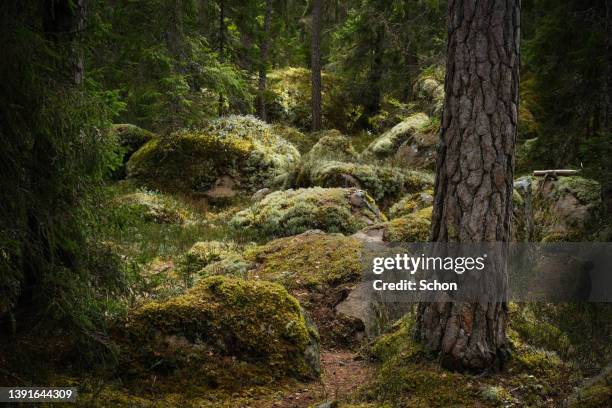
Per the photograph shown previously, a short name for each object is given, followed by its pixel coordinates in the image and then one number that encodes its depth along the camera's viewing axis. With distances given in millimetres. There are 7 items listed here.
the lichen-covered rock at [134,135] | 19375
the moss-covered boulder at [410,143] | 17734
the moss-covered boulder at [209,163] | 16469
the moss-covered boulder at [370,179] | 13414
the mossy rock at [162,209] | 13031
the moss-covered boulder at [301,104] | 28312
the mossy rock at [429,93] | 19039
